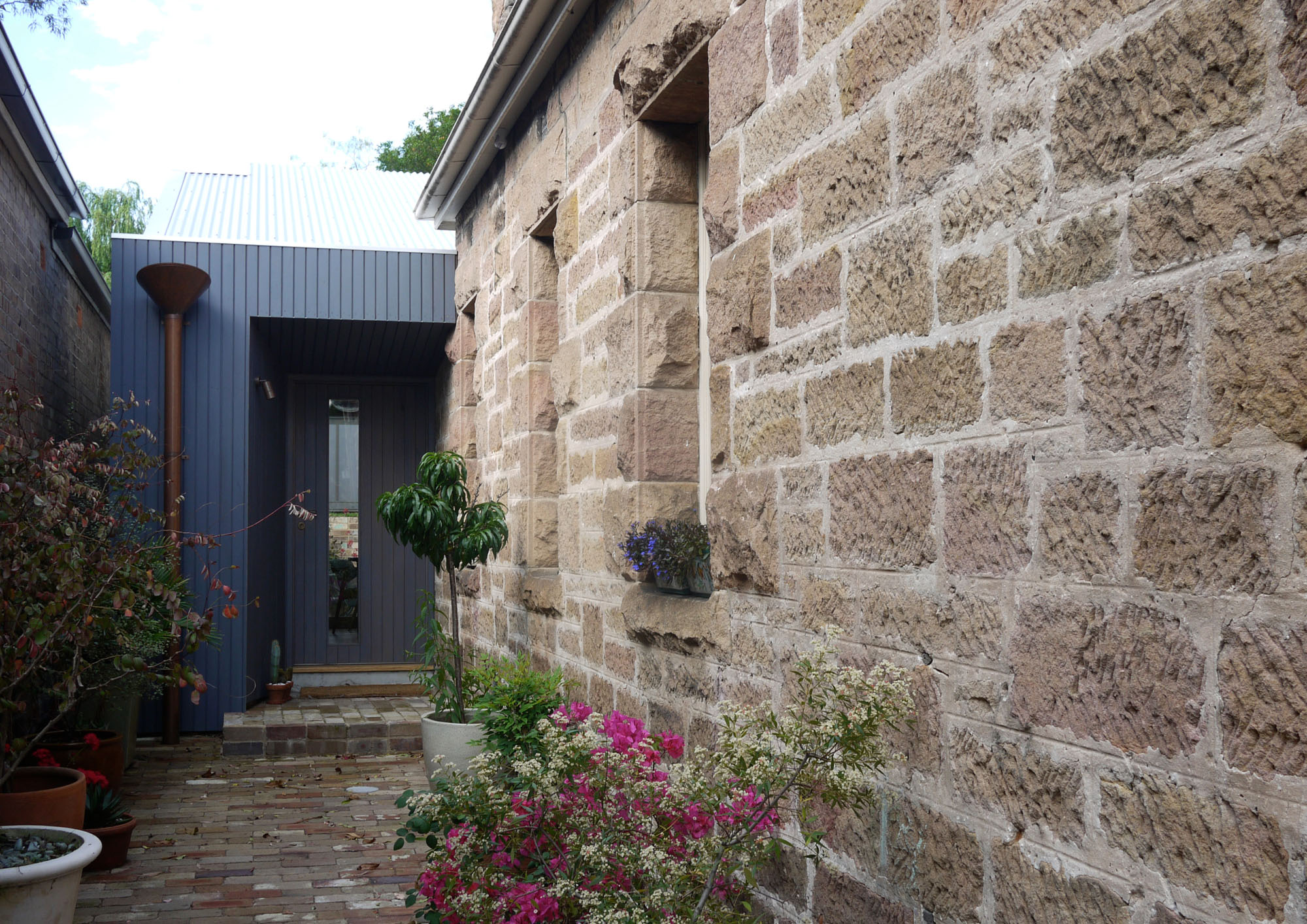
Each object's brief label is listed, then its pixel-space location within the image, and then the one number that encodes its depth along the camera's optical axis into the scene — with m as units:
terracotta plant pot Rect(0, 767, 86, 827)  4.32
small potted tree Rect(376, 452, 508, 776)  6.03
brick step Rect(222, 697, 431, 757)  7.65
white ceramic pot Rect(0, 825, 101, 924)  3.38
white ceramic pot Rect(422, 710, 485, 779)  5.86
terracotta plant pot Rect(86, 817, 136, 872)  5.03
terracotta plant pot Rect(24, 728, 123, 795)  5.96
